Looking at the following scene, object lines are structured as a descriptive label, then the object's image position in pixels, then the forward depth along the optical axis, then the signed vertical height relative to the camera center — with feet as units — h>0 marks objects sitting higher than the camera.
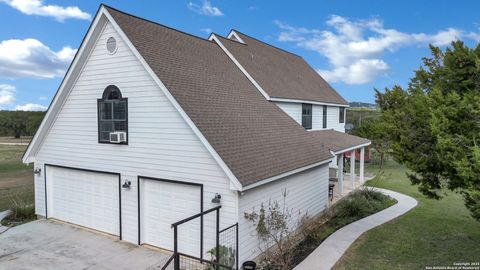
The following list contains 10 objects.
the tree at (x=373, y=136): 84.02 -4.34
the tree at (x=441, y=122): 22.41 -0.17
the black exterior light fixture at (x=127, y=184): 32.83 -6.58
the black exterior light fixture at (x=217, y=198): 26.72 -6.53
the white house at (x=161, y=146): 28.07 -2.75
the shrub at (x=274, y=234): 27.99 -10.89
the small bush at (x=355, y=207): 41.71 -12.32
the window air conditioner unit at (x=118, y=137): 32.96 -1.77
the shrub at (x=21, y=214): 41.04 -12.32
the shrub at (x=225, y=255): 25.59 -10.84
